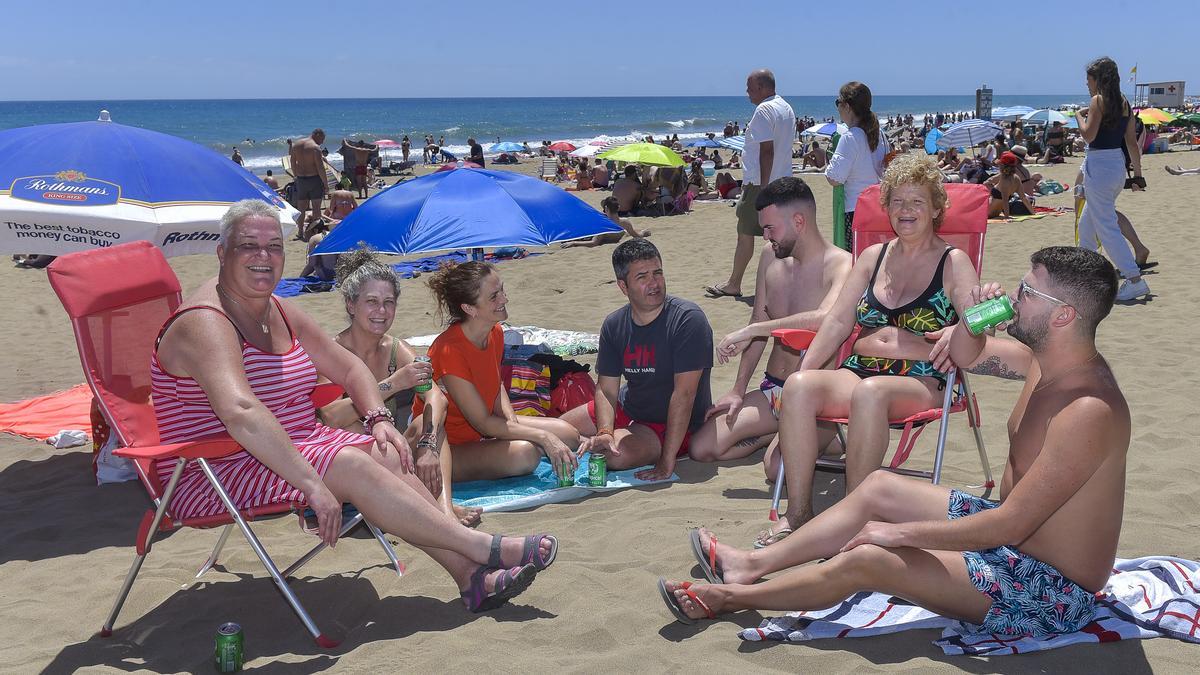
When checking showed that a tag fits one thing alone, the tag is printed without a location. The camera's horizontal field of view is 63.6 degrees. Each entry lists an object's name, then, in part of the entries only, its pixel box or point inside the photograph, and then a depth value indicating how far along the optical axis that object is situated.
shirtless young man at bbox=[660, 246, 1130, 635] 2.32
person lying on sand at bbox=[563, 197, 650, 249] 11.40
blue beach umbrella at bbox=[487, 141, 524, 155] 28.39
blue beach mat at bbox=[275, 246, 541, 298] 9.25
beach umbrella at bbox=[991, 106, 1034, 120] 31.78
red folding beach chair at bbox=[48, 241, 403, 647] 3.60
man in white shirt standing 7.37
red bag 4.77
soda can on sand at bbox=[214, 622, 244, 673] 2.66
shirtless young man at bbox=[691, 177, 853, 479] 4.34
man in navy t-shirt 4.17
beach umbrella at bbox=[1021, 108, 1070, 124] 25.61
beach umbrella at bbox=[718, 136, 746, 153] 22.47
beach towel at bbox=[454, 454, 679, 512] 4.00
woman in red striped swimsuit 2.79
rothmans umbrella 3.92
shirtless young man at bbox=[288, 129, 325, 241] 12.07
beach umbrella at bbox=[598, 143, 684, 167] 13.94
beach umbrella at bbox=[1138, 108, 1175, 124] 23.77
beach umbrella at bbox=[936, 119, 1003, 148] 22.64
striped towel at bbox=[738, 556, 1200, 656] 2.53
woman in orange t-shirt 4.05
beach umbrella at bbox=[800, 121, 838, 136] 27.38
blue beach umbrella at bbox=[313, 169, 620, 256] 4.76
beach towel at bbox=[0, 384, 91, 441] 4.74
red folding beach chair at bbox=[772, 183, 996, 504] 3.44
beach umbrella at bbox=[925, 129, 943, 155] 23.50
